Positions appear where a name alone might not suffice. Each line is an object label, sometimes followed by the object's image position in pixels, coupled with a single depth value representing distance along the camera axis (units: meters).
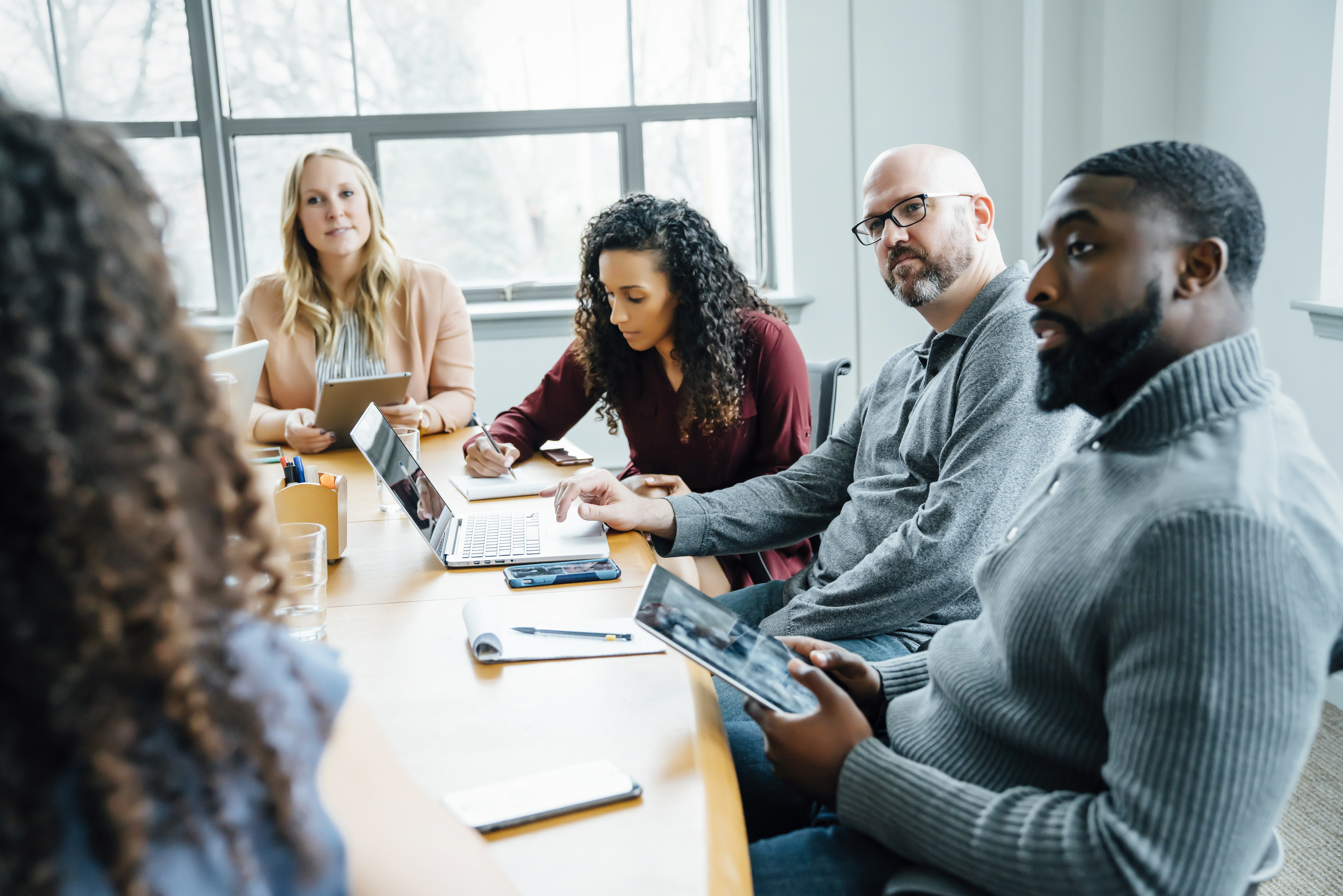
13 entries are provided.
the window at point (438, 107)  3.50
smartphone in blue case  1.35
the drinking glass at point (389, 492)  1.83
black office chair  2.28
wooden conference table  0.73
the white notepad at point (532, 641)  1.10
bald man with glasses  1.35
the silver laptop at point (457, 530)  1.47
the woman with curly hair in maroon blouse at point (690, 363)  2.05
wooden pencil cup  1.45
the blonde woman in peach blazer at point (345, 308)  2.67
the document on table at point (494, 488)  1.89
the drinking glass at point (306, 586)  1.15
